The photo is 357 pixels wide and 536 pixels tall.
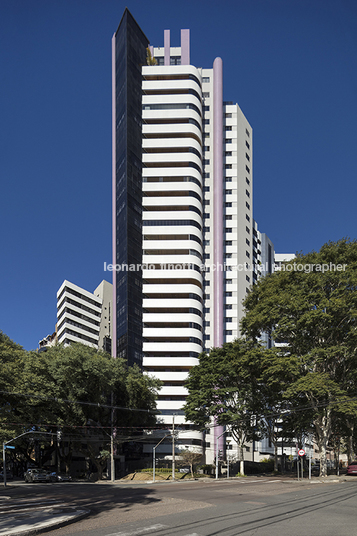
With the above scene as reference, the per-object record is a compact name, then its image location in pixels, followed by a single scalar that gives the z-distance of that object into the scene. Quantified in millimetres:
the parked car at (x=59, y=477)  50572
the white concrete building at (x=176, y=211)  85688
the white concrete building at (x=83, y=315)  121188
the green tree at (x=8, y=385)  45456
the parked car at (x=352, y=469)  45625
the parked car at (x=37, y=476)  48375
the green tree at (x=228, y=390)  52500
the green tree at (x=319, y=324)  43159
